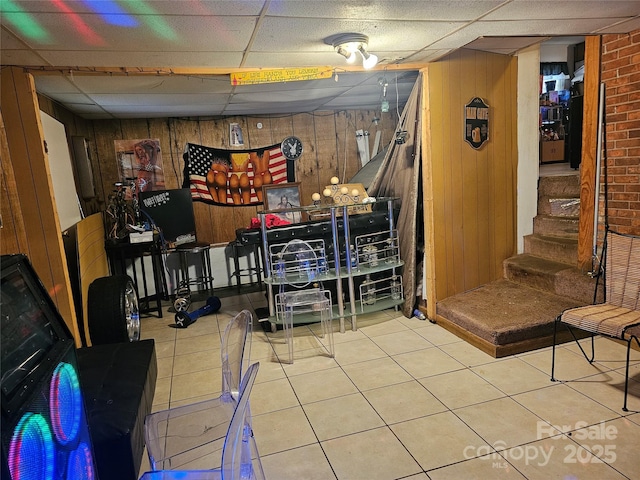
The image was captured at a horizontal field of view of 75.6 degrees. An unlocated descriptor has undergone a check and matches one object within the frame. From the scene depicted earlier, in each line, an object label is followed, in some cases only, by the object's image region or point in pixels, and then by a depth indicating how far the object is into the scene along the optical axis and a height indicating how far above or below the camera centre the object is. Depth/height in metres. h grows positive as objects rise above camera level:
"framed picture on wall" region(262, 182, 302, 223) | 5.63 -0.38
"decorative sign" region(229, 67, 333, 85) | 3.27 +0.73
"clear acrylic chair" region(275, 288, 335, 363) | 3.35 -1.22
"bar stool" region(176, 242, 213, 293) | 4.87 -1.16
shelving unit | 3.72 -0.90
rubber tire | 3.20 -1.01
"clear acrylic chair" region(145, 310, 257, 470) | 1.83 -1.13
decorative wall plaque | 3.73 +0.27
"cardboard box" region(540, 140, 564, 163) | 6.40 -0.08
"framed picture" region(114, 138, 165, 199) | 5.29 +0.20
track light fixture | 2.65 +0.76
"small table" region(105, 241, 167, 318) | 4.43 -0.99
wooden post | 3.26 -0.05
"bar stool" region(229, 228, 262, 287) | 5.19 -1.22
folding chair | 2.47 -1.05
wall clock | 5.89 +0.27
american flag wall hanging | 5.57 -0.02
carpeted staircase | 3.17 -1.27
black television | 5.06 -0.45
